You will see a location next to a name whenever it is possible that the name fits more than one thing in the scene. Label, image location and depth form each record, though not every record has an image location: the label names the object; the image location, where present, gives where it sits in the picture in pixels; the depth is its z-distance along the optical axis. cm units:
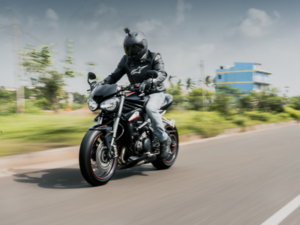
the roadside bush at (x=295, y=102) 2530
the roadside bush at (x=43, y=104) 1358
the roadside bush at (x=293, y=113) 2124
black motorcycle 405
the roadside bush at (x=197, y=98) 1802
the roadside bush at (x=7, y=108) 1197
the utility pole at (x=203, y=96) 1808
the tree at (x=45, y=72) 1363
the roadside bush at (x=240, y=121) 1386
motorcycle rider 478
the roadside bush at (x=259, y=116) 1733
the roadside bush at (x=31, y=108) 1303
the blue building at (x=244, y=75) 8238
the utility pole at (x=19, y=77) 1320
